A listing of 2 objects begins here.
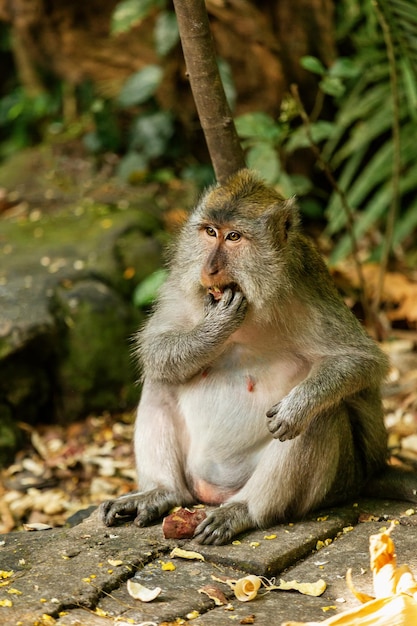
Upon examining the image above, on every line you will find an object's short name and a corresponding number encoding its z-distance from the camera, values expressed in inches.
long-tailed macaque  370.9
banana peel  258.2
